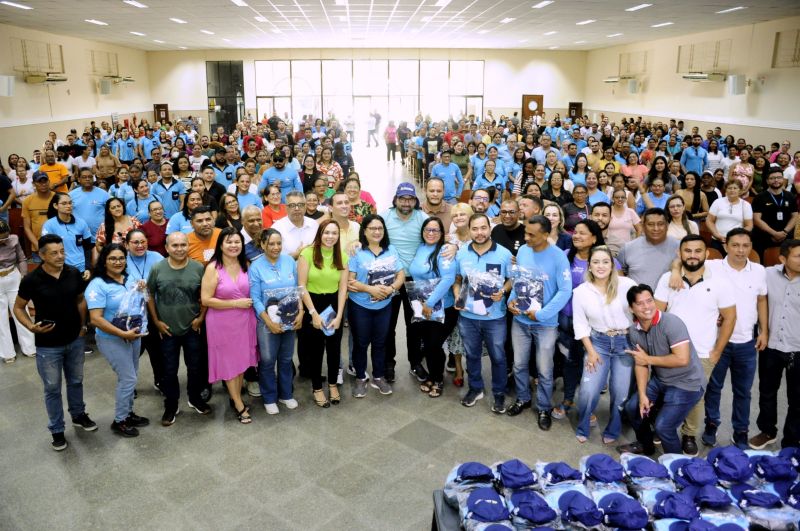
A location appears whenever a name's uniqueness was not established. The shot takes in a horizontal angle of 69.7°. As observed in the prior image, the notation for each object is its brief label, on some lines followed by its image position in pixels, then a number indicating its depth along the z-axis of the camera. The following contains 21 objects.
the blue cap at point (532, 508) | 2.70
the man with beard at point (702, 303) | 3.95
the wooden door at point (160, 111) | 27.69
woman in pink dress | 4.39
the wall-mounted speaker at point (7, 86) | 15.27
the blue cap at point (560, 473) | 3.00
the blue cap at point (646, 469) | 3.03
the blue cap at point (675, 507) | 2.70
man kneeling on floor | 3.72
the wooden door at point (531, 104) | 28.80
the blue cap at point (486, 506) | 2.69
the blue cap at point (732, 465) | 3.01
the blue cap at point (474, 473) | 2.98
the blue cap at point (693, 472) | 2.96
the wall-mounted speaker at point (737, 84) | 17.02
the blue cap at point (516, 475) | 2.93
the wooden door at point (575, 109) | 29.26
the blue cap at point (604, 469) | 3.00
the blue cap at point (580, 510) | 2.66
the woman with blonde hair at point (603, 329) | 4.07
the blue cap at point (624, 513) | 2.63
